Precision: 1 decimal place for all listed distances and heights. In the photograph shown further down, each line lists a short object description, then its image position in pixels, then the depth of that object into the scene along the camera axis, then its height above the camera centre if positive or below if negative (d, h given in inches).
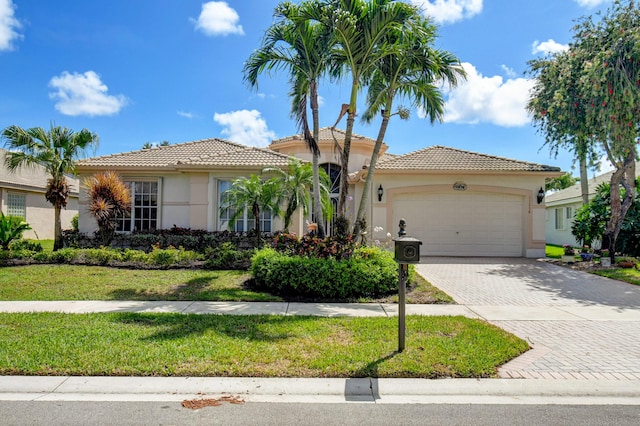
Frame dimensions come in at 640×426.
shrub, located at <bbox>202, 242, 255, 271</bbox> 442.9 -44.2
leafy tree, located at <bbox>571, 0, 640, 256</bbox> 458.9 +175.5
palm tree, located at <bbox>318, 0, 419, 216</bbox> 337.7 +181.4
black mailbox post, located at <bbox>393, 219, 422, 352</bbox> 189.2 -17.2
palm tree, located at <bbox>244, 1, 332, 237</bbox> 351.3 +165.9
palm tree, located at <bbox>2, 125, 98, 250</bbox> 518.9 +99.4
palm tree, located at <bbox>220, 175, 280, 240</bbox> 449.1 +33.2
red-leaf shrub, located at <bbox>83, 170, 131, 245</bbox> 501.0 +29.1
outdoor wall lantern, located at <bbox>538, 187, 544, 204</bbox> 607.8 +49.7
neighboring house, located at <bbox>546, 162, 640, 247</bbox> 916.6 +41.7
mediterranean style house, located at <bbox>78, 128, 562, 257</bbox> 587.2 +43.8
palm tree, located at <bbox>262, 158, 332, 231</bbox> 446.0 +42.2
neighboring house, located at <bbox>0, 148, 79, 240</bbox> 775.7 +50.6
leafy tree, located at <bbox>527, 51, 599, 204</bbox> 531.8 +182.8
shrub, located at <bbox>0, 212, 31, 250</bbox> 514.3 -11.8
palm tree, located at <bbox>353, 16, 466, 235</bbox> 357.7 +159.4
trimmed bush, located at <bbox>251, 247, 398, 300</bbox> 322.3 -46.3
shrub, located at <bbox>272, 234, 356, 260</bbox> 358.0 -22.9
